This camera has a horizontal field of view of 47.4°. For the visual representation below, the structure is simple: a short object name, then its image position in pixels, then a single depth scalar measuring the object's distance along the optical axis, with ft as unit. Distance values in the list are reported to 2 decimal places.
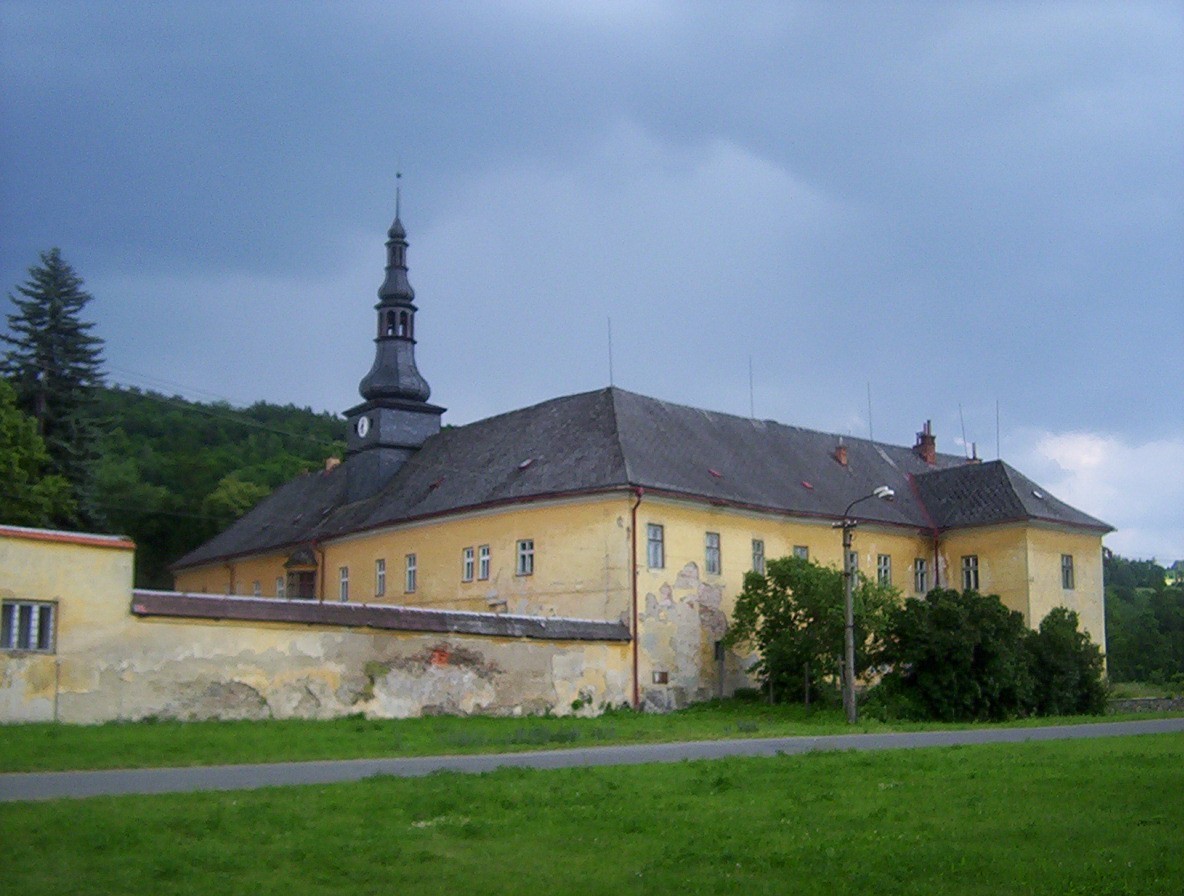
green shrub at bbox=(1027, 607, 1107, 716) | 119.14
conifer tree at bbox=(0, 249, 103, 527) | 183.93
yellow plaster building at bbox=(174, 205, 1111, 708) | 121.90
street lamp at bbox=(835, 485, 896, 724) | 95.66
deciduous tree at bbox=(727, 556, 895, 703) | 111.04
